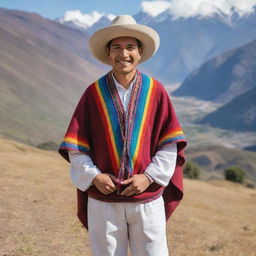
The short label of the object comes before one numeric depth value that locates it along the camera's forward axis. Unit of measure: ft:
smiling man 15.02
